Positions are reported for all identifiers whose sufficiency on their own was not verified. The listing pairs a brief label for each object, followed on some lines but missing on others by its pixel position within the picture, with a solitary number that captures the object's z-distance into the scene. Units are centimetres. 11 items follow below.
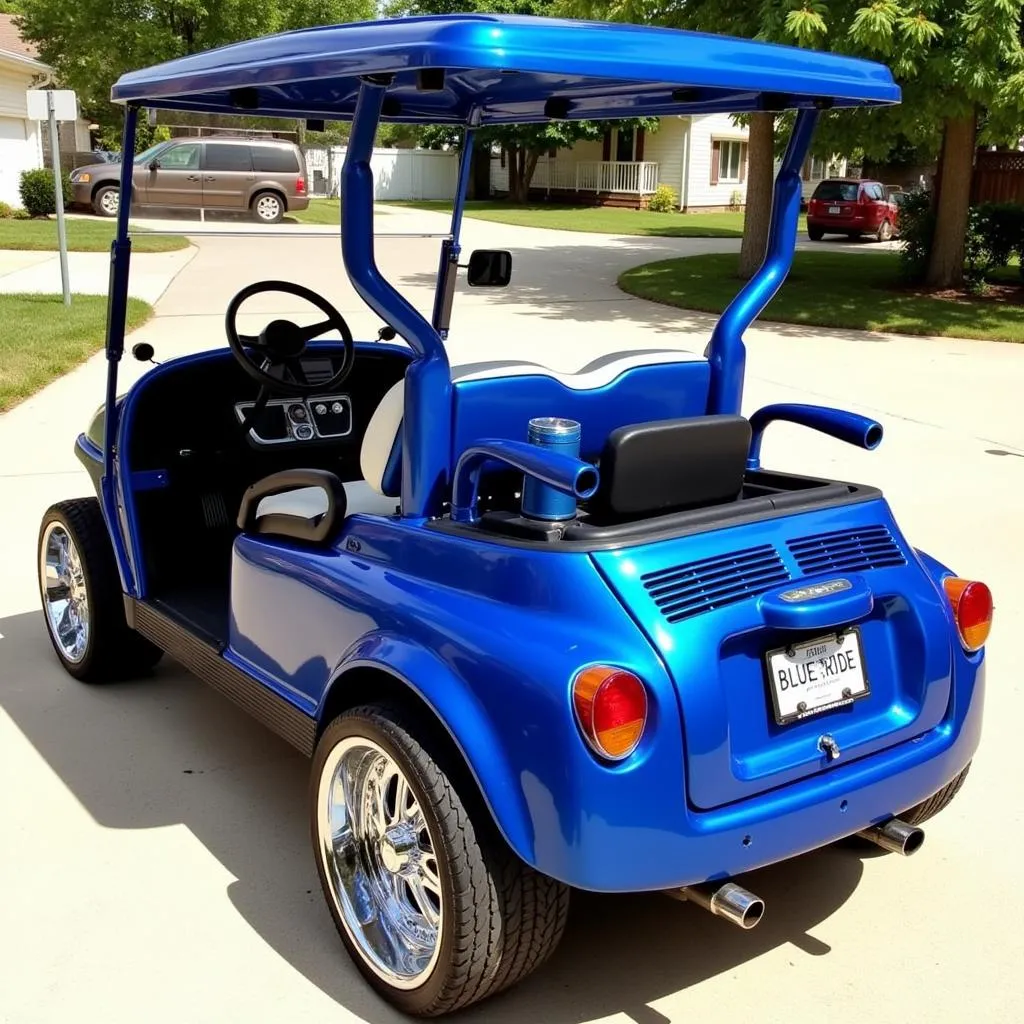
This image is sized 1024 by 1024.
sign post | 1189
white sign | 1194
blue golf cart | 228
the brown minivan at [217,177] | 2325
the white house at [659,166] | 3812
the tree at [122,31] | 3456
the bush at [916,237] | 1723
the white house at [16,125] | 2748
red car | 2923
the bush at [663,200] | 3766
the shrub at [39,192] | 2564
